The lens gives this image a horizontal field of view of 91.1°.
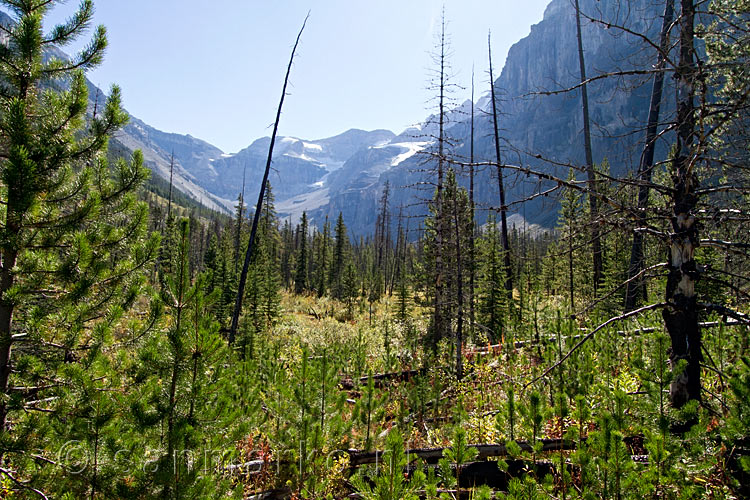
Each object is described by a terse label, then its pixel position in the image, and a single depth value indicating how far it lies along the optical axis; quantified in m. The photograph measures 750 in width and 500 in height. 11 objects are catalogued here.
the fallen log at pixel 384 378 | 8.10
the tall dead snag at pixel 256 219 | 11.62
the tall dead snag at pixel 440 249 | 11.04
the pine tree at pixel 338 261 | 36.97
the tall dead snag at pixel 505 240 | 15.57
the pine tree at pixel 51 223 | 3.14
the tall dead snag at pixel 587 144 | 11.81
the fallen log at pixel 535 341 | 5.49
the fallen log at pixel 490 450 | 3.66
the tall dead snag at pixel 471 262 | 10.45
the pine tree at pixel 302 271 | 37.25
